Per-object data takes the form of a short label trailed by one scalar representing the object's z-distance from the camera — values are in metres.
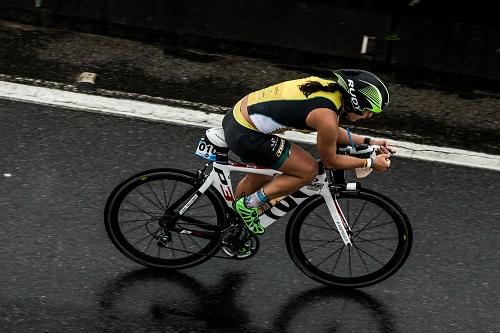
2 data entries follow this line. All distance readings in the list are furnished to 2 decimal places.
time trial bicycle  10.97
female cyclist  10.05
